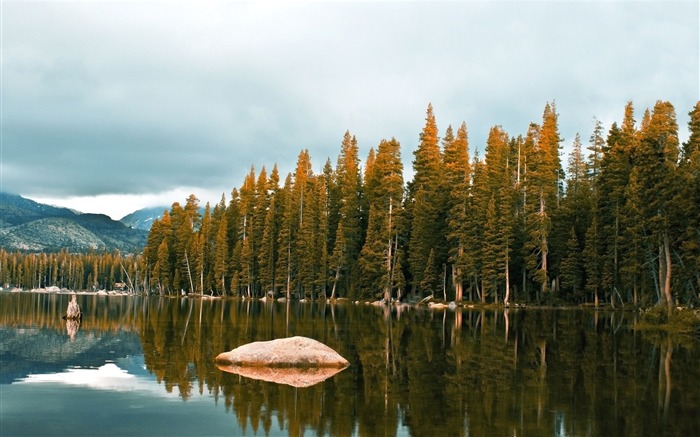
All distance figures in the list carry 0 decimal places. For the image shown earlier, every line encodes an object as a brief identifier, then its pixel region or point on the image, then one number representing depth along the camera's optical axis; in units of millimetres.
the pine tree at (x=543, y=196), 65500
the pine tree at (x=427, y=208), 71250
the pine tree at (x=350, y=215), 81938
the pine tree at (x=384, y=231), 73688
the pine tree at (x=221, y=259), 97875
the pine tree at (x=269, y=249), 91750
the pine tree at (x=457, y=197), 67438
